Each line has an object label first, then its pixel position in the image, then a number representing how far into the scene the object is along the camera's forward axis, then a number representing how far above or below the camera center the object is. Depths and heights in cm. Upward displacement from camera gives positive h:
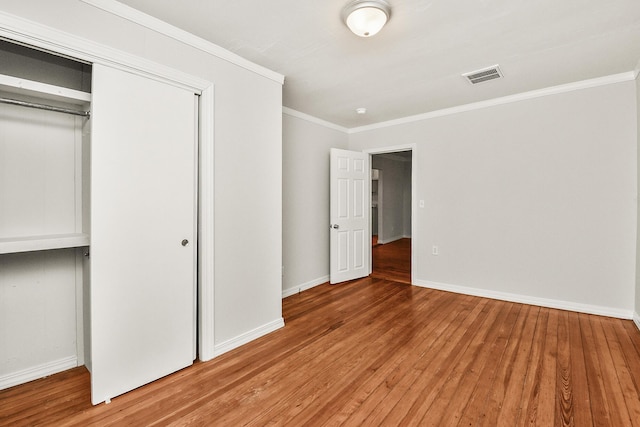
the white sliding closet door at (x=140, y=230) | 178 -14
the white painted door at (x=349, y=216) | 429 -9
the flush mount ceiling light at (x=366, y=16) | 176 +122
